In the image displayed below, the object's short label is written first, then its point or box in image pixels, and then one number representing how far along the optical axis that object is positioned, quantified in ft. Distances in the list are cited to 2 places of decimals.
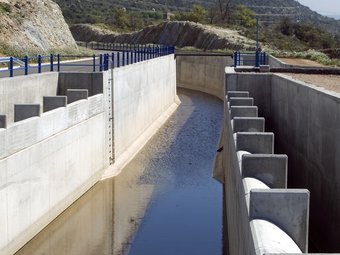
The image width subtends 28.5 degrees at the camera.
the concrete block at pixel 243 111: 55.62
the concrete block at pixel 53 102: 63.46
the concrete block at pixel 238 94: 70.44
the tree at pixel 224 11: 368.15
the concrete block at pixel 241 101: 62.34
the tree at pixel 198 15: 329.09
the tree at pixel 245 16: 349.20
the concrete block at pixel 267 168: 31.19
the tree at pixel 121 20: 372.38
